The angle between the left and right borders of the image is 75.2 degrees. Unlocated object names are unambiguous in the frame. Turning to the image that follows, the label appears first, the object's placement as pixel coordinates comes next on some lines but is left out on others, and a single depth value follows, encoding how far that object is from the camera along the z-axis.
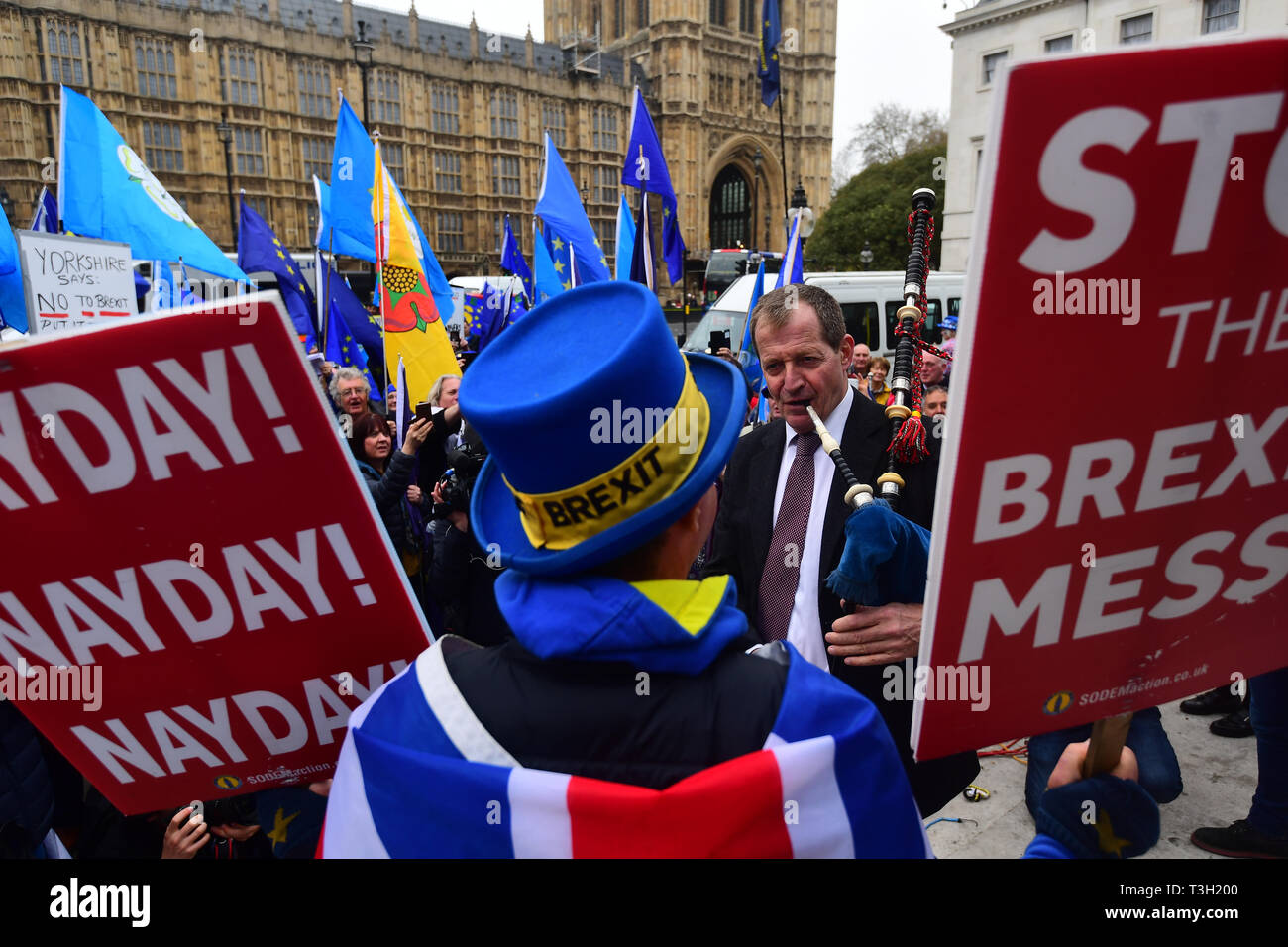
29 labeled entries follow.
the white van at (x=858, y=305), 13.58
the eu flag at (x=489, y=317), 10.54
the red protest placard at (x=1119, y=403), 0.99
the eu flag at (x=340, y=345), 9.06
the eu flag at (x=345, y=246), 7.84
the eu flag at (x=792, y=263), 5.81
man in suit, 2.10
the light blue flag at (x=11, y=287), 5.66
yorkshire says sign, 4.35
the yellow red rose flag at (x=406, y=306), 5.75
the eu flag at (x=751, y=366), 5.99
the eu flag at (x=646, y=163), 7.13
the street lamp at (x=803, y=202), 8.13
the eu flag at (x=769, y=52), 9.73
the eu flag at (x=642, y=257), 6.35
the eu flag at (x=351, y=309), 9.16
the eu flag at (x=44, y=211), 8.74
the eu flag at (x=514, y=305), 11.50
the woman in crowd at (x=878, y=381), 7.82
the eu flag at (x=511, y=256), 15.55
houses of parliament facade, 36.41
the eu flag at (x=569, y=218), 7.98
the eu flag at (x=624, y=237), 7.74
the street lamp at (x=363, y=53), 14.18
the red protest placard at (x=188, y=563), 1.26
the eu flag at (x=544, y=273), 9.77
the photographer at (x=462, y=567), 3.70
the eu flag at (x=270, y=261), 9.93
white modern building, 22.30
